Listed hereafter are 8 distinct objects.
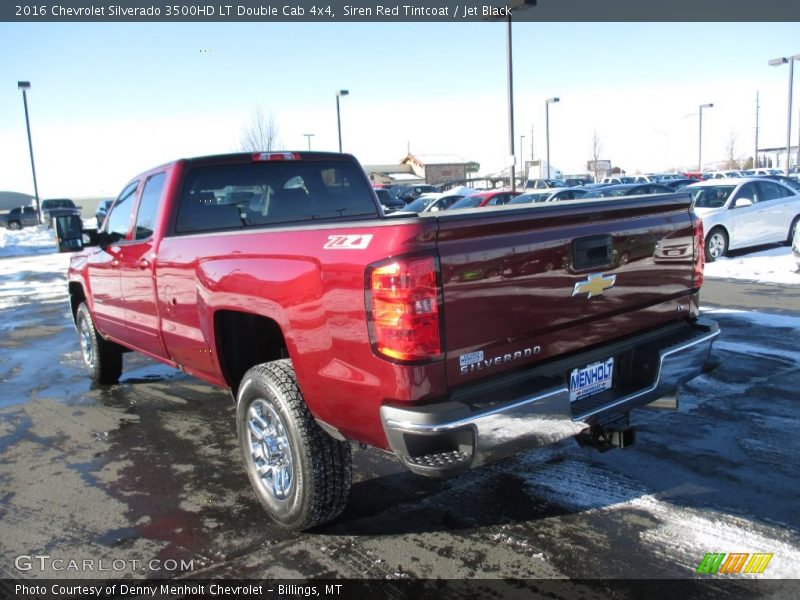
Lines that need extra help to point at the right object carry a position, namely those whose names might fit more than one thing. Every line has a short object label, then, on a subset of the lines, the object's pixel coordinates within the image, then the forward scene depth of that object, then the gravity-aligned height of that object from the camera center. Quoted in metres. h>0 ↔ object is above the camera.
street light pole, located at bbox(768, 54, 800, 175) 32.09 +5.90
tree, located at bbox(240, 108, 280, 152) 36.56 +3.47
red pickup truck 2.62 -0.63
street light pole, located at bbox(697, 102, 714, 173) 61.15 +4.10
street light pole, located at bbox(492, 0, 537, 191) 18.17 +3.81
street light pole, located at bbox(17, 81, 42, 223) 32.94 +6.34
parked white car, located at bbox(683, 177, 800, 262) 13.39 -0.65
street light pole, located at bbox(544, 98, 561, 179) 41.53 +5.08
